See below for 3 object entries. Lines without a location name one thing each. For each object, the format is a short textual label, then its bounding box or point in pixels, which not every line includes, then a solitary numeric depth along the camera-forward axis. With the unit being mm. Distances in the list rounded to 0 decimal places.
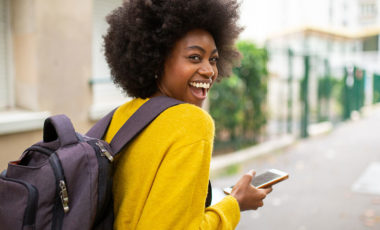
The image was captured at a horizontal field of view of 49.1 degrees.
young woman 1283
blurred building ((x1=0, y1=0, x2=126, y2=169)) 4301
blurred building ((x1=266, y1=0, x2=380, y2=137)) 9805
